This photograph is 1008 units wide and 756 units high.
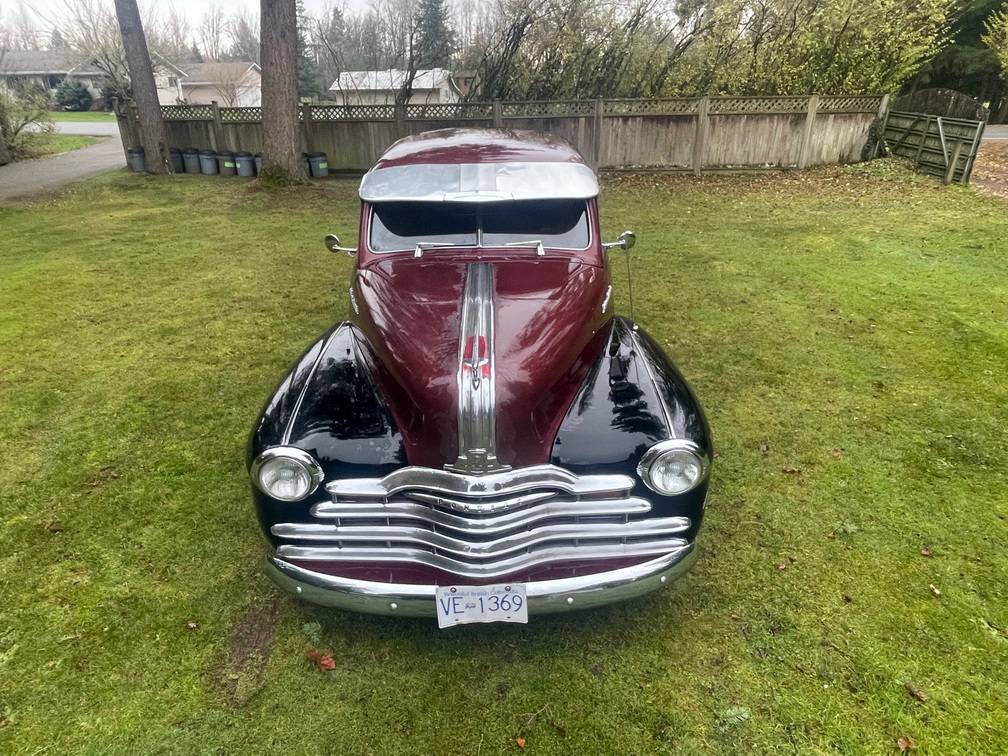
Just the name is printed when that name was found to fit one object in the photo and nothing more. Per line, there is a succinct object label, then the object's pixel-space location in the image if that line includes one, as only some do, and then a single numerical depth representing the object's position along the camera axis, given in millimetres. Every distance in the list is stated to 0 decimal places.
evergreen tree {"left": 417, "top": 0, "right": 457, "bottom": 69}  27562
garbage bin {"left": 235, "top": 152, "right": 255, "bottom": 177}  14398
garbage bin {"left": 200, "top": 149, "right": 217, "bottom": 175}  14602
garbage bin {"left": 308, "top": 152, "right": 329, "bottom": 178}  13977
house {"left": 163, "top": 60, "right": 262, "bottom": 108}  36144
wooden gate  11367
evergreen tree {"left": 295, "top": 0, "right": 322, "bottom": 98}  35219
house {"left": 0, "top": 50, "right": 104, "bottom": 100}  51406
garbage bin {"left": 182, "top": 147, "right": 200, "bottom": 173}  14812
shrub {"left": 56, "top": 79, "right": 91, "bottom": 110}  43688
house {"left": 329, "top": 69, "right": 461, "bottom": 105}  24781
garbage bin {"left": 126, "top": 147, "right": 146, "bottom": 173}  14914
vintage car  2402
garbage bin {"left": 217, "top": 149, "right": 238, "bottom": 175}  14430
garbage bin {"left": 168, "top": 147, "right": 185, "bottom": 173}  14961
